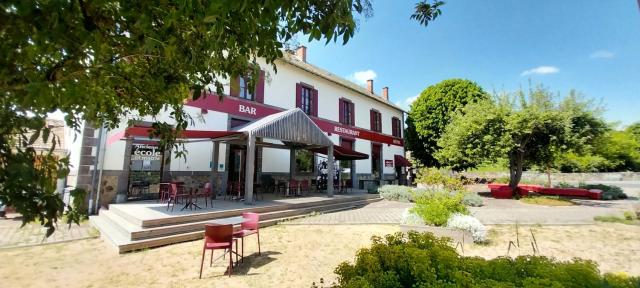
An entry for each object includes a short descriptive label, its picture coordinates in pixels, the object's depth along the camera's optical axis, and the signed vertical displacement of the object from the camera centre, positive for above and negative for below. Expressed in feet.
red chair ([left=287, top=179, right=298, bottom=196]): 39.04 -1.75
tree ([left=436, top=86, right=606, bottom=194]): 43.57 +7.32
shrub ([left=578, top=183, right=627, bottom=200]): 48.55 -2.15
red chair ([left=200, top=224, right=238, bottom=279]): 16.16 -3.40
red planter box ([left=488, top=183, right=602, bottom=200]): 48.81 -2.29
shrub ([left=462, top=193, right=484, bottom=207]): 39.99 -3.19
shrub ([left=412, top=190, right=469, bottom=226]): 22.61 -2.44
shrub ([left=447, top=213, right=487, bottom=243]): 21.15 -3.53
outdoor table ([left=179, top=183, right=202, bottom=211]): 26.64 -2.88
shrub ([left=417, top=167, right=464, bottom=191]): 29.90 -0.28
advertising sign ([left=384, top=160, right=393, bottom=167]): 70.68 +3.24
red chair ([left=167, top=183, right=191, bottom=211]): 26.12 -1.81
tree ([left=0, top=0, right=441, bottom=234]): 4.27 +2.61
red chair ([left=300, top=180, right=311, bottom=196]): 39.98 -1.30
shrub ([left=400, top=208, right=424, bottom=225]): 23.61 -3.42
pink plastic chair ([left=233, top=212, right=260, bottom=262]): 19.04 -3.24
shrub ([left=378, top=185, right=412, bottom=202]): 46.07 -2.59
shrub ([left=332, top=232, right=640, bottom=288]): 7.43 -2.60
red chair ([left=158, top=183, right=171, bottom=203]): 32.07 -1.92
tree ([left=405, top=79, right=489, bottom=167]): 75.00 +17.24
